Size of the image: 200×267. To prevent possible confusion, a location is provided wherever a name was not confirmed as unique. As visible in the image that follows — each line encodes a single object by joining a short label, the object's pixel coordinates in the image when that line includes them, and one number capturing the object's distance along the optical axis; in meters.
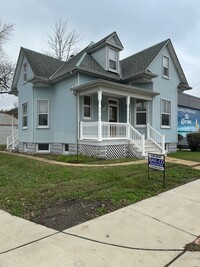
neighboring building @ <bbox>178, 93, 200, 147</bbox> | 24.36
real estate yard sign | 6.74
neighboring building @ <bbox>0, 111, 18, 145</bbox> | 28.56
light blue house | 12.47
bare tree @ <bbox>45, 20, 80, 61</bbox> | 31.20
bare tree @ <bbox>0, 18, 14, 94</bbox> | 27.23
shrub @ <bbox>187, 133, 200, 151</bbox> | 17.42
